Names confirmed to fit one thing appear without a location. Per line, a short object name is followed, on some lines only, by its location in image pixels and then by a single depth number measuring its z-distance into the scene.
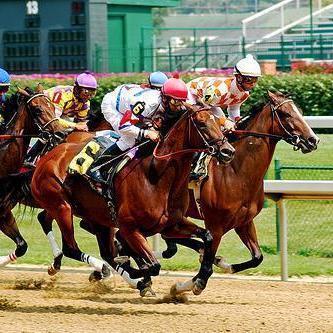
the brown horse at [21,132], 19.00
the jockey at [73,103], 20.31
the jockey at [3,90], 19.28
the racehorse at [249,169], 18.09
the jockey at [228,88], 18.78
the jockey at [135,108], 16.48
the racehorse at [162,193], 16.31
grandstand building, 50.75
